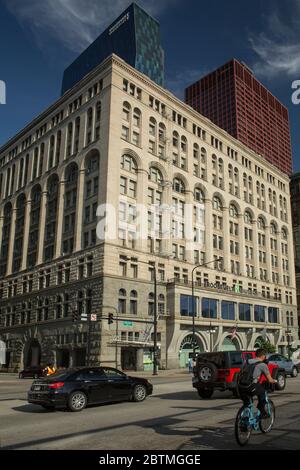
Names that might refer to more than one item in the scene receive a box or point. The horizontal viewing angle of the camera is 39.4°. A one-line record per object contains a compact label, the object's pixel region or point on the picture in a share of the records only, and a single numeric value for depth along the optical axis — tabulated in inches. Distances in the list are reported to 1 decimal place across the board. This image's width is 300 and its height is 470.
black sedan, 558.3
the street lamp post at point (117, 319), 1834.2
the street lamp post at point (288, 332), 2686.0
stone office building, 2030.0
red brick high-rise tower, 7849.4
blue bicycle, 330.6
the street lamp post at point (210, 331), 2250.5
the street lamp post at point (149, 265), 2099.2
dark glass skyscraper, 4864.7
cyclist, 358.6
